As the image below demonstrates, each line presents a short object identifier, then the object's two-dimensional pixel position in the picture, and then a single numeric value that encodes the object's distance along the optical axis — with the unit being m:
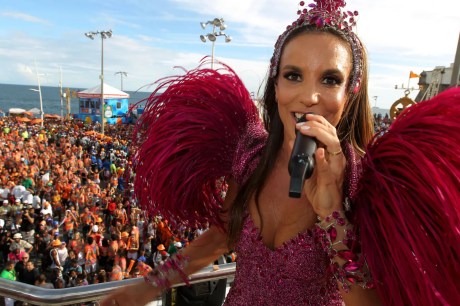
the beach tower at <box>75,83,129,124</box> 33.97
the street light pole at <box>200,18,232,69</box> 13.66
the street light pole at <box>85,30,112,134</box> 22.28
